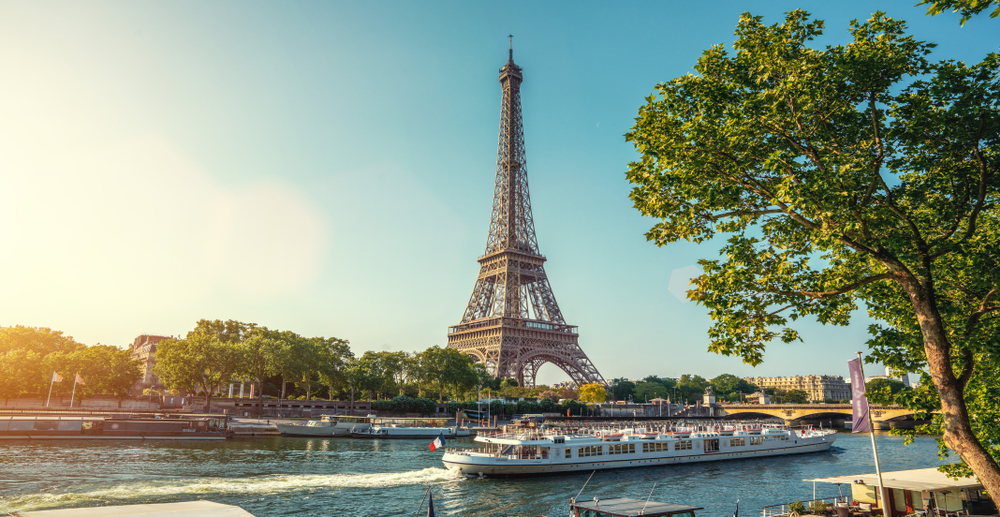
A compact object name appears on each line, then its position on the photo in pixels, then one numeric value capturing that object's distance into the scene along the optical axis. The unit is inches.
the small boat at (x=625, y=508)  663.8
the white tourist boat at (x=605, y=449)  1624.0
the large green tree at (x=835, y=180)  424.2
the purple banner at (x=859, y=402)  601.0
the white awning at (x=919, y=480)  743.1
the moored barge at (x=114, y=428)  1957.4
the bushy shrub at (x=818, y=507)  797.9
